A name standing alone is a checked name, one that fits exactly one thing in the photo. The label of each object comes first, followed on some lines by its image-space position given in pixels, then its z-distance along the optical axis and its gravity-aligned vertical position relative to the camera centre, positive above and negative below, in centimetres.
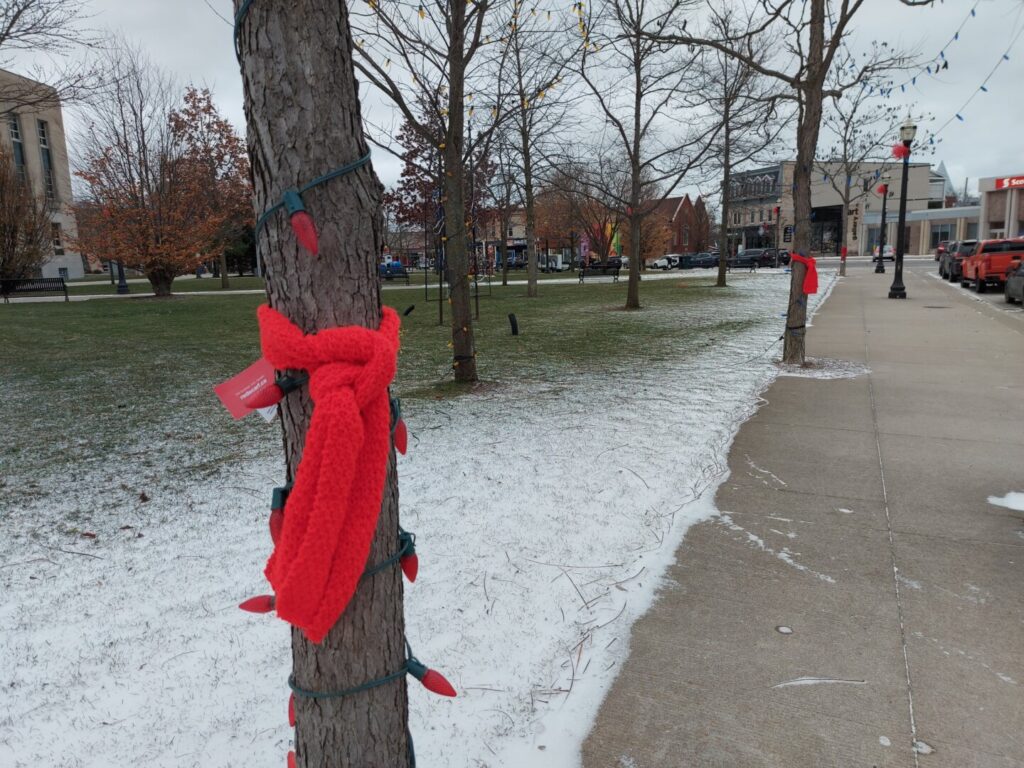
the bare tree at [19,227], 2534 +258
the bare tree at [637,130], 1278 +335
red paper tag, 141 -21
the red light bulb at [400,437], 171 -40
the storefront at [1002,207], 5106 +454
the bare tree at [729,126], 982 +358
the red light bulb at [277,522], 151 -54
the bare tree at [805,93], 792 +221
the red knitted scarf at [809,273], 845 -4
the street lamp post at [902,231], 1836 +109
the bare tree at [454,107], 698 +189
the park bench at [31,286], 2561 +28
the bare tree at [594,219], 4309 +419
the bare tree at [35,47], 958 +368
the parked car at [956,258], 2567 +29
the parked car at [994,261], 2042 +11
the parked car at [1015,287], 1650 -58
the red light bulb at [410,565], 167 -71
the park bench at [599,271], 4202 +32
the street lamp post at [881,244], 3244 +123
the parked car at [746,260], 4638 +84
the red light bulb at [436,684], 162 -98
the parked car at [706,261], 5291 +97
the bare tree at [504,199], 2125 +321
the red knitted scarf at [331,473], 133 -39
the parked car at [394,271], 3934 +68
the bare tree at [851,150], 2958 +559
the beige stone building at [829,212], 6688 +665
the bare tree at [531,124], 789 +293
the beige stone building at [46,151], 4059 +909
